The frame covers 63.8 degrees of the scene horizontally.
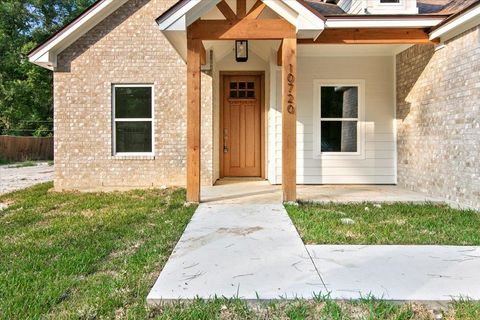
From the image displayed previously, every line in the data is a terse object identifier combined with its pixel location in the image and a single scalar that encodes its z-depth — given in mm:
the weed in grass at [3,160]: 20664
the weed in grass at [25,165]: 18295
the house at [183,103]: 8633
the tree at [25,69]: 24859
